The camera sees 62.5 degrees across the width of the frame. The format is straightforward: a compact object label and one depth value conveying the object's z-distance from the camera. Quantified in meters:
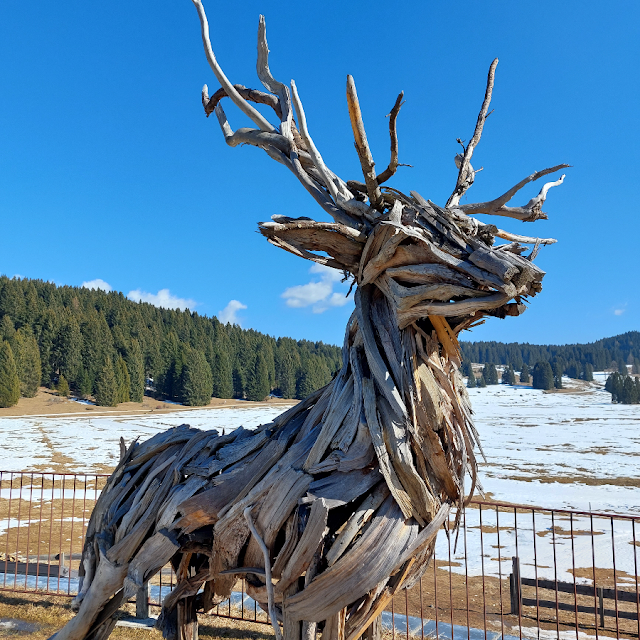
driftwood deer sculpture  2.43
